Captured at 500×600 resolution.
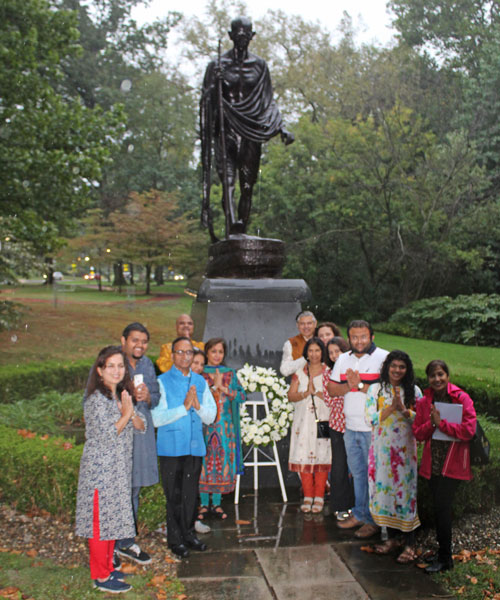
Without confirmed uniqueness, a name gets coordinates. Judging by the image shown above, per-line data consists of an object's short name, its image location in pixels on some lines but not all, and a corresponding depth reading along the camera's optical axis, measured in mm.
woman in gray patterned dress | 3773
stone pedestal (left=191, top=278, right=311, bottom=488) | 6406
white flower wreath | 5570
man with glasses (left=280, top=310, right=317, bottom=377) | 5559
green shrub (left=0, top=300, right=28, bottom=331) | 11708
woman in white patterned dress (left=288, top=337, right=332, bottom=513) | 5270
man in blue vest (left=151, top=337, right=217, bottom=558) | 4422
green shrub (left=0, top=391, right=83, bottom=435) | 6906
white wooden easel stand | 5484
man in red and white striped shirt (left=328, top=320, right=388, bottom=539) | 4785
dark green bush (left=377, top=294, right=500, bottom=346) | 16266
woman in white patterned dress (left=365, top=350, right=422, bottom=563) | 4449
